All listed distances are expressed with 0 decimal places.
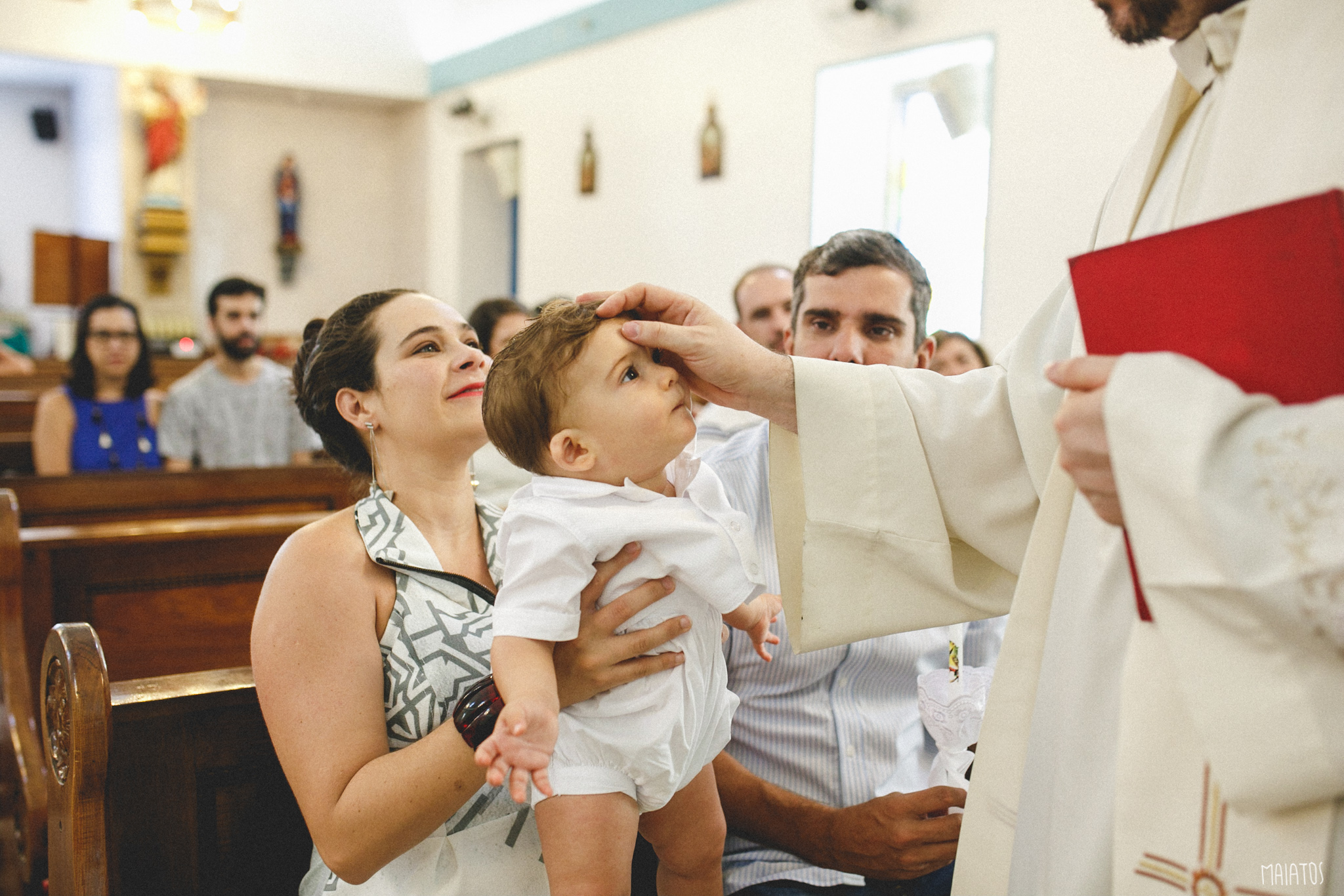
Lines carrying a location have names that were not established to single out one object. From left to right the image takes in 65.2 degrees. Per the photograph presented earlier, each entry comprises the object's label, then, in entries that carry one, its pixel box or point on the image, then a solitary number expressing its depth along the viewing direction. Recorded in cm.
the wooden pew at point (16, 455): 587
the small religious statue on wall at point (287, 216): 1155
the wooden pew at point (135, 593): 285
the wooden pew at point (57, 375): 780
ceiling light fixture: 744
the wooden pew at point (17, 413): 661
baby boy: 142
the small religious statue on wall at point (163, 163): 1018
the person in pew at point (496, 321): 457
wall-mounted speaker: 1224
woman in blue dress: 527
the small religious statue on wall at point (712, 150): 759
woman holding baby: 151
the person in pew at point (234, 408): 559
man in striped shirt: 179
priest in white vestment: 92
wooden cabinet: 1127
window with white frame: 611
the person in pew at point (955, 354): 421
